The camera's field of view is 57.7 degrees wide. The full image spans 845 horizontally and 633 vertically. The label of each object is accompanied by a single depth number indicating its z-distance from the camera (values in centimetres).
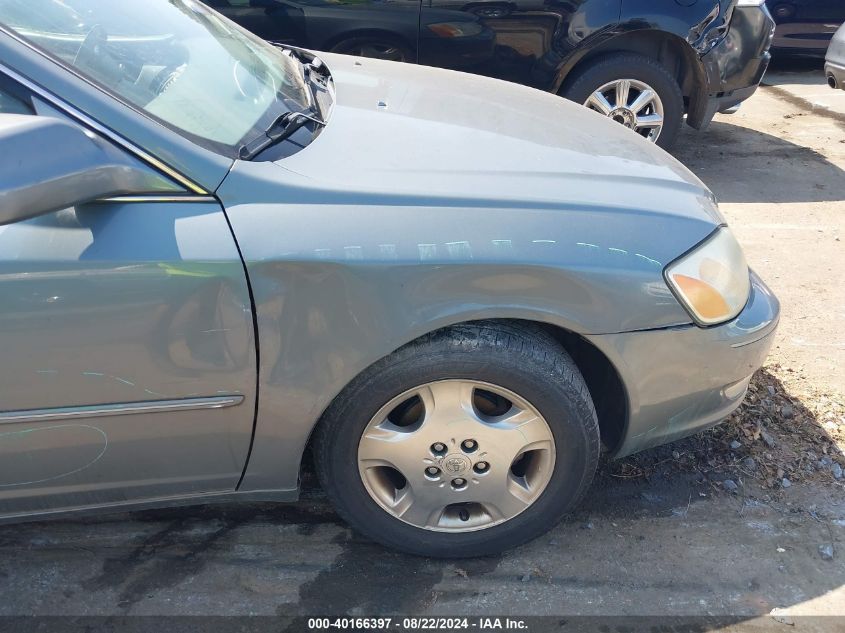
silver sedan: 170
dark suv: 462
